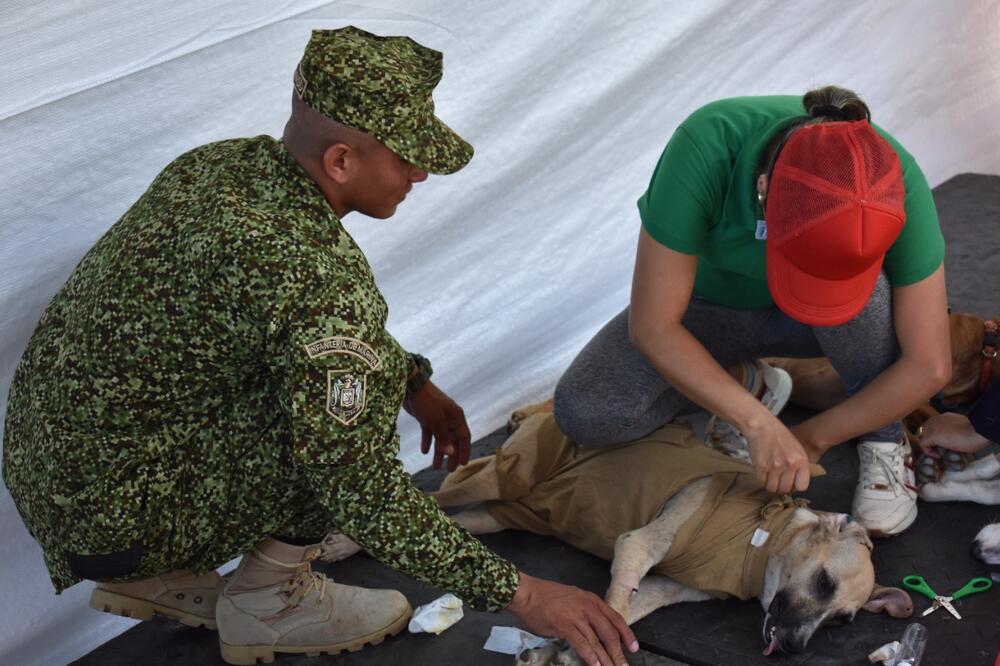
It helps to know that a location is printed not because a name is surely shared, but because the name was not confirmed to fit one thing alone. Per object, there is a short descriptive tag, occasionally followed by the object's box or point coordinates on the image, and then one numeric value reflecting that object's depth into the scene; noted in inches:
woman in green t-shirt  88.4
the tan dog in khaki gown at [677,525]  99.4
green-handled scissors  102.1
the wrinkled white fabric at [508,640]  100.8
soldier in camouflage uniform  79.7
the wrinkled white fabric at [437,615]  105.1
